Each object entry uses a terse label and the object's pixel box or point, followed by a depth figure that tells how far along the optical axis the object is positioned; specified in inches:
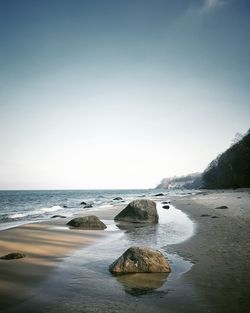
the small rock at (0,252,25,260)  309.7
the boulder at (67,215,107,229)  586.3
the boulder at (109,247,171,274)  255.8
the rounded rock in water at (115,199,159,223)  665.0
